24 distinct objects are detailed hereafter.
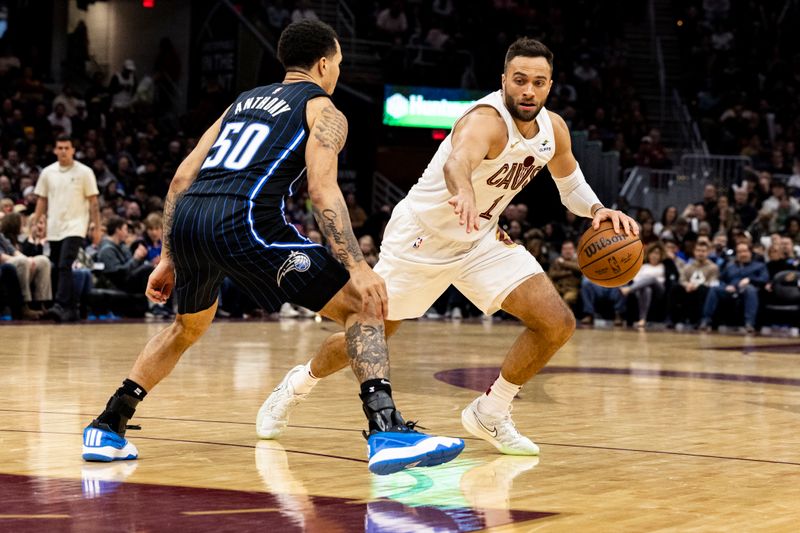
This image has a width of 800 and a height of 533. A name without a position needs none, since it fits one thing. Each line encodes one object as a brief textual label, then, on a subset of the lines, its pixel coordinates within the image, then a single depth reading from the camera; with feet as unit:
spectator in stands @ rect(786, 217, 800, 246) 59.72
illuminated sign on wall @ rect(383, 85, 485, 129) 77.46
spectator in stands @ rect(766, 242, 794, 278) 54.54
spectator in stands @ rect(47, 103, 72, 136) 69.15
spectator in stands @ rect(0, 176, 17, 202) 55.98
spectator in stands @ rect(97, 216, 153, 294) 50.26
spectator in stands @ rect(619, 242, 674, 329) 56.18
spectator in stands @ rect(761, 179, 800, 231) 62.49
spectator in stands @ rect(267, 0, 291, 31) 79.00
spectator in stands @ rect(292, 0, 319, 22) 78.74
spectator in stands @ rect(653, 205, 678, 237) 63.00
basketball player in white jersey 18.25
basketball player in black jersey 14.74
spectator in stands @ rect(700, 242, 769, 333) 54.34
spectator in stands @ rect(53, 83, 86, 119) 71.05
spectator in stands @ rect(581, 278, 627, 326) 57.16
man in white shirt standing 42.50
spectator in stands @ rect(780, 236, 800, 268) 54.49
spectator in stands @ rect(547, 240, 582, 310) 57.36
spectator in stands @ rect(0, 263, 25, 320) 46.01
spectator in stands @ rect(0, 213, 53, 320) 46.24
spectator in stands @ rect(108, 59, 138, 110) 77.00
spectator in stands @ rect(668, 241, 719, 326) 56.03
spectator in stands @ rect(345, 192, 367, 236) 70.54
